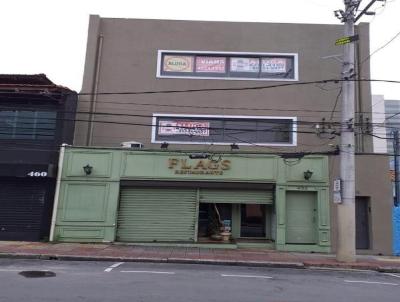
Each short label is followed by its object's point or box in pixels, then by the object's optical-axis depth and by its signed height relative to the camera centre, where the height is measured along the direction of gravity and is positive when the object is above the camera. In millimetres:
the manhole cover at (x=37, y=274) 11305 -1246
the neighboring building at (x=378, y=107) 26027 +7945
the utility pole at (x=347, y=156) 17062 +3001
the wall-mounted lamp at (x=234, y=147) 21344 +3846
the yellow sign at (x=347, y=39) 16812 +6996
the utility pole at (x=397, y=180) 28822 +4102
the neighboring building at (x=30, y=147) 20156 +3218
